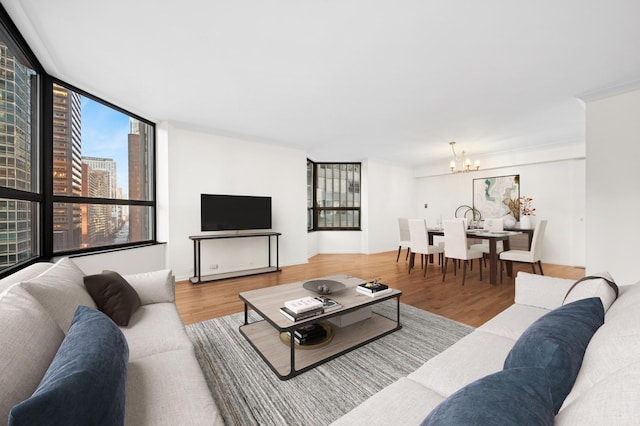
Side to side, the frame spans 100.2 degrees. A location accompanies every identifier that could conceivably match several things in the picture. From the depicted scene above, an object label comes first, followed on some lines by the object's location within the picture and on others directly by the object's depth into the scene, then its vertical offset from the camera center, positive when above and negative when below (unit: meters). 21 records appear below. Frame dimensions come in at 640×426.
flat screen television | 4.18 -0.02
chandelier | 4.76 +0.83
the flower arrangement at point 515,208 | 5.75 +0.07
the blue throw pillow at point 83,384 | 0.59 -0.45
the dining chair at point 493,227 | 4.77 -0.31
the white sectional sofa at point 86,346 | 0.74 -0.48
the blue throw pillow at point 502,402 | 0.51 -0.39
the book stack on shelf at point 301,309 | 1.76 -0.66
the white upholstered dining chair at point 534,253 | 3.82 -0.61
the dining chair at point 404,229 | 5.59 -0.38
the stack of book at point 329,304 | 1.92 -0.69
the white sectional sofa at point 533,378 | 0.47 -0.43
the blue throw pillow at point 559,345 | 0.74 -0.41
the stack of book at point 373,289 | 2.22 -0.66
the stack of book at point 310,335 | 2.05 -0.98
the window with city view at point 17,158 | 2.09 +0.46
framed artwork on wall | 5.83 +0.36
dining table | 3.85 -0.51
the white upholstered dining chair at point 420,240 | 4.43 -0.48
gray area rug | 1.44 -1.07
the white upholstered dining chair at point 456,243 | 3.91 -0.49
